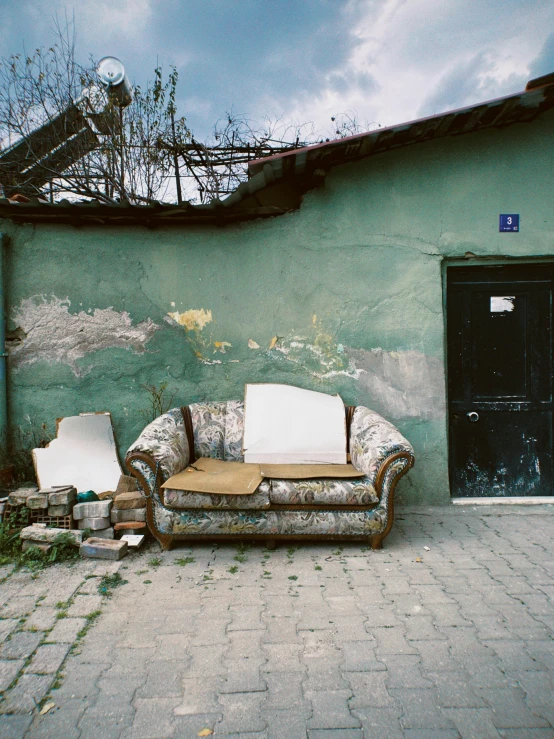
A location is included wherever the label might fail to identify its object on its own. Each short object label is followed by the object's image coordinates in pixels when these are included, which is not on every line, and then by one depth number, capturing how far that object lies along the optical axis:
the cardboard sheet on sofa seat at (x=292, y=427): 3.85
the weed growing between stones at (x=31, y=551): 3.19
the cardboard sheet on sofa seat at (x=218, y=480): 3.28
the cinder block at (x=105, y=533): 3.51
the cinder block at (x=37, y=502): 3.49
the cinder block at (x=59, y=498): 3.49
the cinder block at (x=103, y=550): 3.26
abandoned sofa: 3.35
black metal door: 4.51
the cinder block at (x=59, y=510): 3.50
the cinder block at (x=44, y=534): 3.30
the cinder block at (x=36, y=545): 3.25
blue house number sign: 4.39
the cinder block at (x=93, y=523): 3.51
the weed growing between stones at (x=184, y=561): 3.22
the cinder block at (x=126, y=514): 3.55
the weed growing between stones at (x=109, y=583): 2.83
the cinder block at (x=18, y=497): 3.52
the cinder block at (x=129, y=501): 3.54
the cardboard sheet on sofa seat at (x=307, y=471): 3.43
